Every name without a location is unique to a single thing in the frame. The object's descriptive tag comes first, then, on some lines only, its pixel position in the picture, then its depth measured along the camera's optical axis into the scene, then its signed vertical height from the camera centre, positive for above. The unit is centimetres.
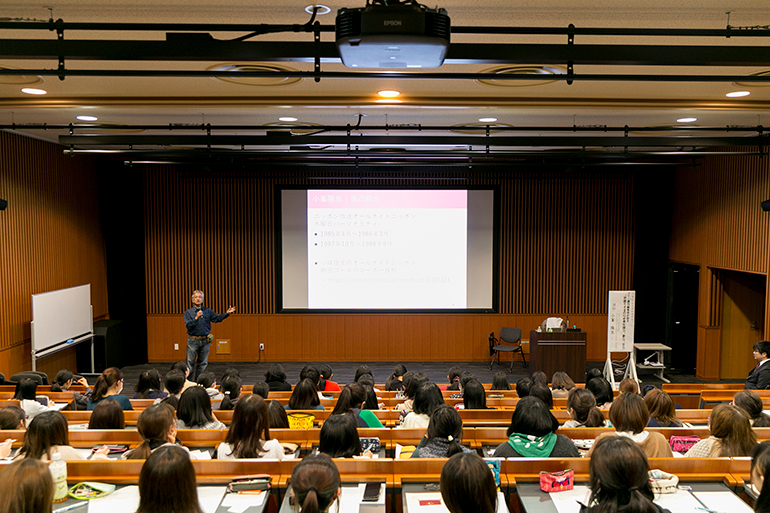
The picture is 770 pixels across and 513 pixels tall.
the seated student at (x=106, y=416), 446 -143
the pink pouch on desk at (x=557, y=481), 334 -146
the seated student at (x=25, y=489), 212 -96
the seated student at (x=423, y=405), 454 -137
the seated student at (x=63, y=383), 658 -175
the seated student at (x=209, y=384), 636 -169
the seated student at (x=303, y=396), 521 -149
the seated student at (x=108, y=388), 538 -151
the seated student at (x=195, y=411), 460 -144
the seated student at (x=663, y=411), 474 -148
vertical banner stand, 980 -156
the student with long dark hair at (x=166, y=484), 239 -105
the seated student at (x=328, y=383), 702 -185
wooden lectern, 1018 -212
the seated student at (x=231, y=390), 556 -160
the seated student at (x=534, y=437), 365 -133
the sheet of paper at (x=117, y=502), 312 -151
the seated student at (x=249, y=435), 373 -134
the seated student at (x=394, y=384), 686 -182
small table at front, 1024 -220
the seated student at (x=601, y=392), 563 -157
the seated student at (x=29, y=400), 533 -157
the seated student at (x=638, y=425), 385 -131
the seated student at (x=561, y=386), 621 -168
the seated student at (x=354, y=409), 479 -148
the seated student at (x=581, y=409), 480 -149
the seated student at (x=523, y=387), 553 -150
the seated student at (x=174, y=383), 580 -152
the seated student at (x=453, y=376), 705 -181
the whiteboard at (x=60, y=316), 891 -137
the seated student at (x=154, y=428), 356 -123
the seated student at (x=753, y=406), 459 -140
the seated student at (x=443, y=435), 349 -126
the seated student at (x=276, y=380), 657 -171
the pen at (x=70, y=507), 309 -151
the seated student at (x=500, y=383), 675 -178
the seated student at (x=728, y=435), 381 -136
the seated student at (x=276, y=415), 458 -147
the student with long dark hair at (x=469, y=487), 234 -105
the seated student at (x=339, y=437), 357 -128
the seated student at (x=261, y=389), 561 -154
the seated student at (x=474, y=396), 528 -152
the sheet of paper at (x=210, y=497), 316 -153
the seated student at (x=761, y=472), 266 -117
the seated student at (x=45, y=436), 328 -117
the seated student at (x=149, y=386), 621 -166
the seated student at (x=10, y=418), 449 -146
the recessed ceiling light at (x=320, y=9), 386 +155
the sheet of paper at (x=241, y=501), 317 -153
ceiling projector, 287 +103
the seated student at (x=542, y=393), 505 -142
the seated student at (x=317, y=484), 239 -105
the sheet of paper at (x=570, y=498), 312 -151
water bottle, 319 -138
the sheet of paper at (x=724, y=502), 313 -152
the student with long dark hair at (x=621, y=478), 237 -103
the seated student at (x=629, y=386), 560 -151
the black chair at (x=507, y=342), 1132 -226
